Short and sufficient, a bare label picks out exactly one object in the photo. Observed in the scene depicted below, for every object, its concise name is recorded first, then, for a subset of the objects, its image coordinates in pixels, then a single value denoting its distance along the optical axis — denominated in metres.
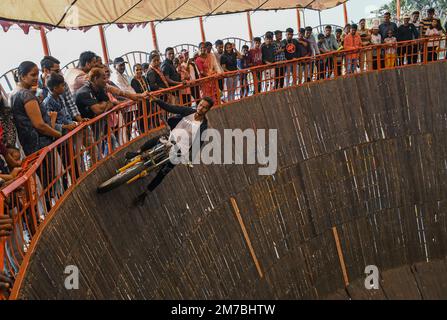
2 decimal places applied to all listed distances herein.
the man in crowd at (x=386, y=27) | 14.64
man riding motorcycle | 7.45
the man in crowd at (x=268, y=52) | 12.97
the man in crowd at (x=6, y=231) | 3.77
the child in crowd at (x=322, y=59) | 13.40
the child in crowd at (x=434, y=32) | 14.81
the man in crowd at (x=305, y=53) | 13.06
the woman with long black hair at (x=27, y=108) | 5.85
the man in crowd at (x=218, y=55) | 11.97
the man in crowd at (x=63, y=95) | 6.99
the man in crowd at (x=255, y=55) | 13.23
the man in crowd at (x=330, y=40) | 14.97
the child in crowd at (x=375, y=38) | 14.36
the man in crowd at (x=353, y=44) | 14.05
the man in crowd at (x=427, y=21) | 15.01
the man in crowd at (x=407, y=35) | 14.59
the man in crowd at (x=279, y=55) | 12.96
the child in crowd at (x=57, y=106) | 6.50
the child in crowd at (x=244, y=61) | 12.61
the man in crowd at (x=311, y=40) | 14.14
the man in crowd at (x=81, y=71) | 7.56
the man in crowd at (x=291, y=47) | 13.48
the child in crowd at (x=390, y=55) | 14.13
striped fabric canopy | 10.30
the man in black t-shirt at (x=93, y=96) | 7.39
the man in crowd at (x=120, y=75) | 9.89
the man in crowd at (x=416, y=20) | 15.24
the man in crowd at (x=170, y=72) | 10.56
